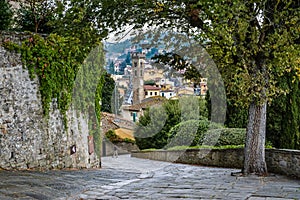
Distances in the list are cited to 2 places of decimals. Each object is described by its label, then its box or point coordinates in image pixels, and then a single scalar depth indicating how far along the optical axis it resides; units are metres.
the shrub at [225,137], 15.45
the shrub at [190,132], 16.20
